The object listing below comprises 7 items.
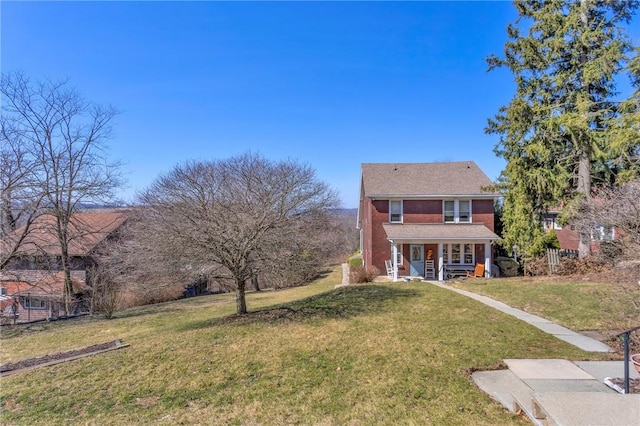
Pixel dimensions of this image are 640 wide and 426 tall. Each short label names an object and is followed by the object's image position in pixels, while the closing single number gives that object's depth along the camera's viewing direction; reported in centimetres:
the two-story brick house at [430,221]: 1850
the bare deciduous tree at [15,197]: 1172
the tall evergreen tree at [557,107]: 1570
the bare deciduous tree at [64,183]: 1395
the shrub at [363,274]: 1791
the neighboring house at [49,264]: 1366
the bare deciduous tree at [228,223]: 861
